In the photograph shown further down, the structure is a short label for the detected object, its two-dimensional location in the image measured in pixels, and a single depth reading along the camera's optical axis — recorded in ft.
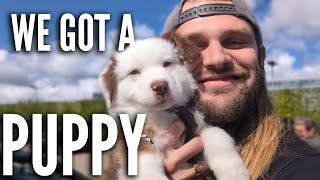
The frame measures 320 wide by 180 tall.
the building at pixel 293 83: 53.51
